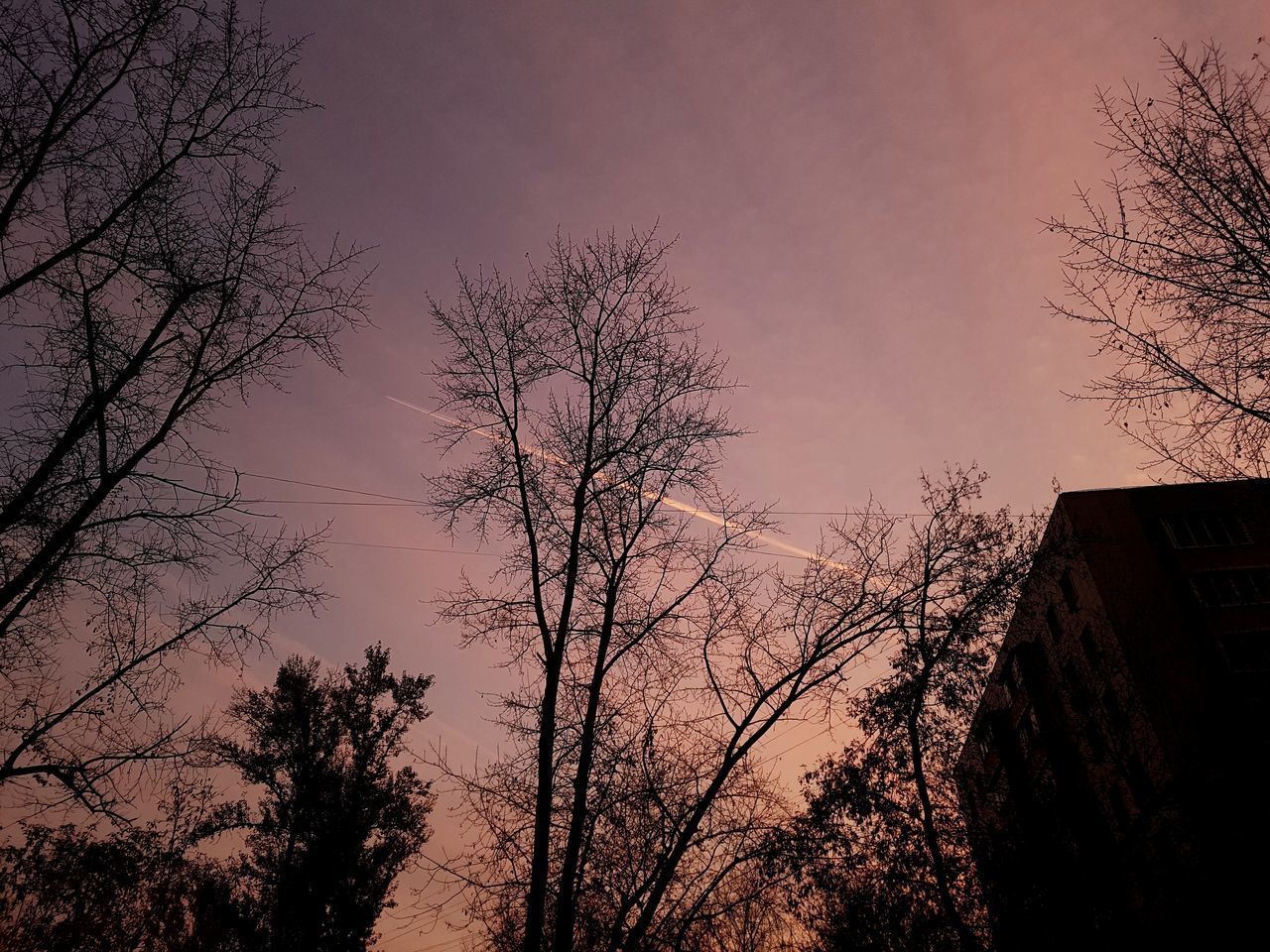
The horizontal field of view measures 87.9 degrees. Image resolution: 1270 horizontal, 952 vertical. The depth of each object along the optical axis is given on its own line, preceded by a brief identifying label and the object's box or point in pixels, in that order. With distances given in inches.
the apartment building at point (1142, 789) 433.7
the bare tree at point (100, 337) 211.9
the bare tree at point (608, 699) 304.1
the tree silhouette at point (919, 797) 526.9
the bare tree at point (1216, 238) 246.4
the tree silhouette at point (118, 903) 545.3
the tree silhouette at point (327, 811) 778.2
